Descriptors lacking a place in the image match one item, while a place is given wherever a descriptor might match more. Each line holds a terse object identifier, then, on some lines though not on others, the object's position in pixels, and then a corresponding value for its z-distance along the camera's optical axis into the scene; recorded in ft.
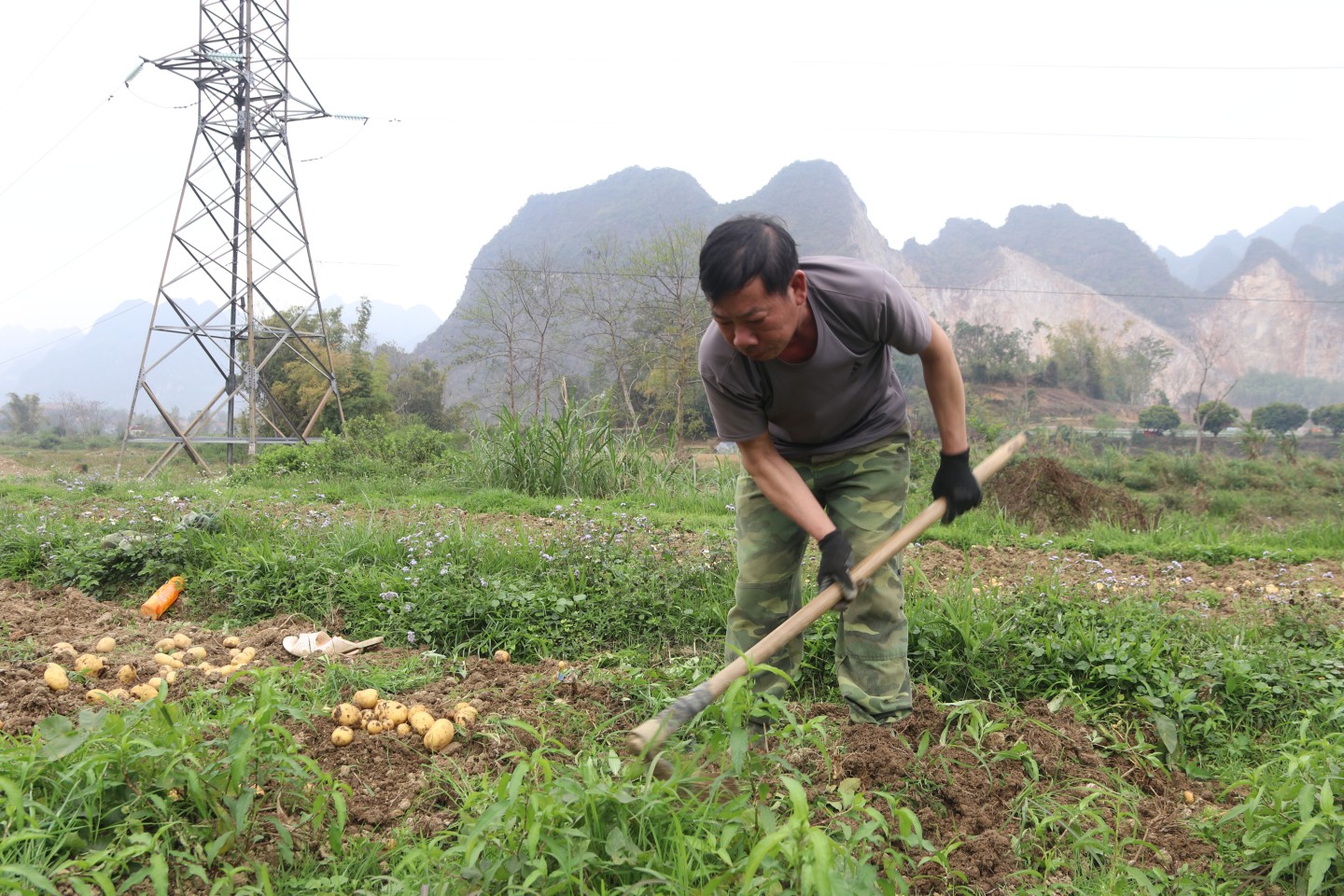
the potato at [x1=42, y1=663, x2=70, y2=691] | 9.28
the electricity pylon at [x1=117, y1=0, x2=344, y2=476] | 47.67
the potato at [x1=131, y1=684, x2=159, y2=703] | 9.15
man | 8.19
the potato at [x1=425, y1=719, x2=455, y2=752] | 8.34
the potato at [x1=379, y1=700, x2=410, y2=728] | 8.71
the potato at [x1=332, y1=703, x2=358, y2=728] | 8.59
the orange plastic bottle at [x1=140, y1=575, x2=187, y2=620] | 13.74
